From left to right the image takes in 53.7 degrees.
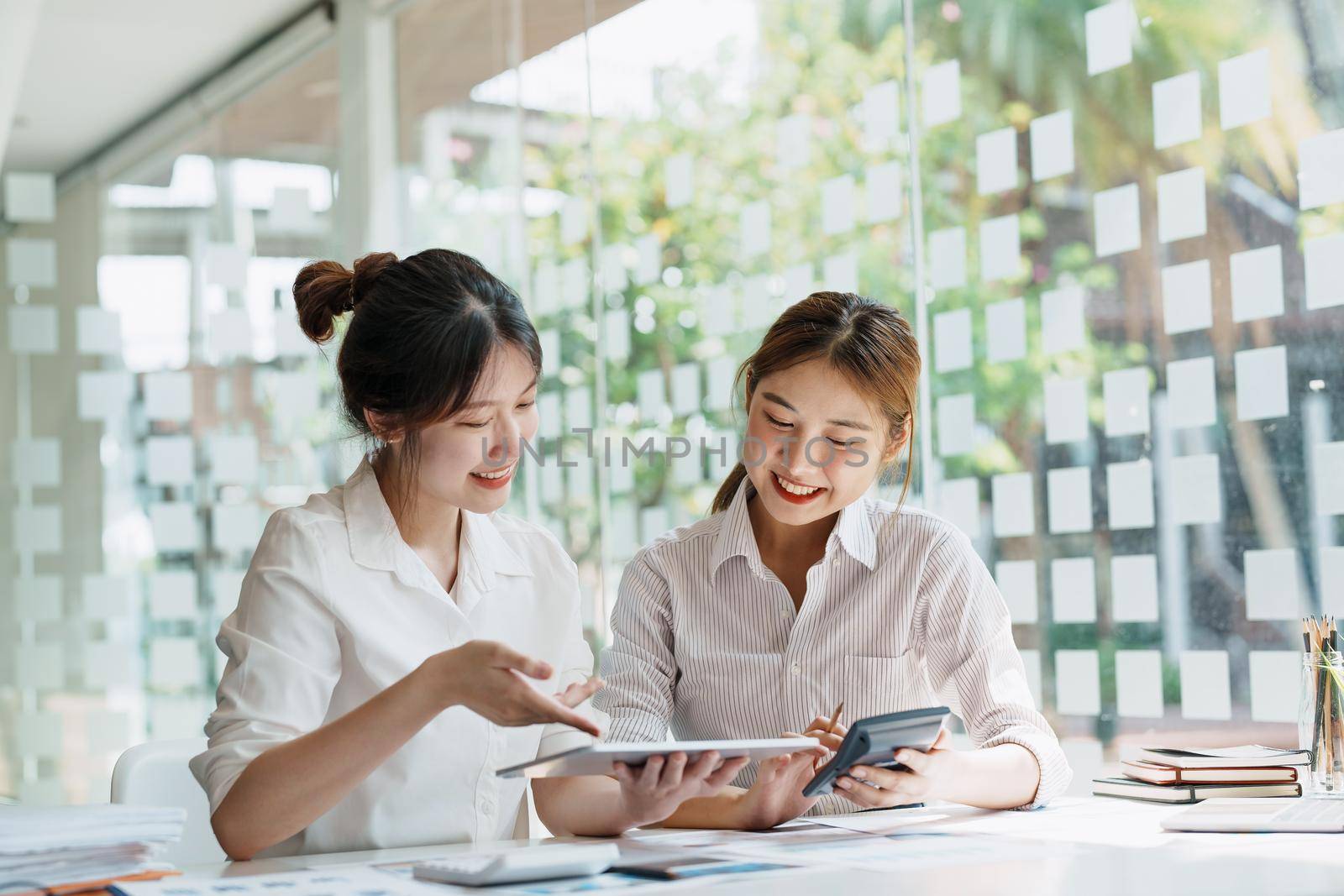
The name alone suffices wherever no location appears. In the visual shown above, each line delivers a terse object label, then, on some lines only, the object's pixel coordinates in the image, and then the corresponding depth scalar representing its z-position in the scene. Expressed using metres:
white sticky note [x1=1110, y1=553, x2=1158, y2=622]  2.29
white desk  1.22
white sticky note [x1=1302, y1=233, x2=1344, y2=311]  2.04
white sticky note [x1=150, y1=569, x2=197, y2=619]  4.00
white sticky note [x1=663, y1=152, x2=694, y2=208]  3.55
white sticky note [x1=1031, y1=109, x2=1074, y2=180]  2.47
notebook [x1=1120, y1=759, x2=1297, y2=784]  1.85
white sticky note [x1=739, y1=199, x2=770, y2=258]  3.23
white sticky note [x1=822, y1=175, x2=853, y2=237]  2.95
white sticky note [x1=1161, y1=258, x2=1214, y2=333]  2.23
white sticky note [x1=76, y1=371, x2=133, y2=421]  3.85
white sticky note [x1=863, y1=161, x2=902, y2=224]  2.83
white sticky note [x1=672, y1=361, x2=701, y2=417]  3.47
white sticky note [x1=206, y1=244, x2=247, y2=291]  4.19
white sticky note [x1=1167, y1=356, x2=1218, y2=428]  2.21
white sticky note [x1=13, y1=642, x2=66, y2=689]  3.71
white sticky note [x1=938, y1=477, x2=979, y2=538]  2.64
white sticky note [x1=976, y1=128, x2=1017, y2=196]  2.60
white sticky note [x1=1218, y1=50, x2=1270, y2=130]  2.14
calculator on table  1.25
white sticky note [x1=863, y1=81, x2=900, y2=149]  2.83
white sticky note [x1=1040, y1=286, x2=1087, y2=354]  2.44
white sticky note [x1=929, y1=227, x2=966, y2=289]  2.69
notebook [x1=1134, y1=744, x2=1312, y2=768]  1.85
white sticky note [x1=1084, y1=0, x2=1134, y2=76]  2.38
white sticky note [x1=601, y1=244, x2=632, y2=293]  3.73
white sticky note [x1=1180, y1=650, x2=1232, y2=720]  2.17
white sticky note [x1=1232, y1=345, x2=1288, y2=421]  2.12
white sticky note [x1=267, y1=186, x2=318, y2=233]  4.36
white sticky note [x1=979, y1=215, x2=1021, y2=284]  2.58
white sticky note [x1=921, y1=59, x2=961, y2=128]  2.71
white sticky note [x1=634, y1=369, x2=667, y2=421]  3.58
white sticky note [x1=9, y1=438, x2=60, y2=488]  3.72
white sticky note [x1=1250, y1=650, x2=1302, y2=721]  2.08
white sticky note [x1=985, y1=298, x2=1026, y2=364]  2.56
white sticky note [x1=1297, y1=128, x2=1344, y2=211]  2.04
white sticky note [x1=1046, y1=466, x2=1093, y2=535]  2.42
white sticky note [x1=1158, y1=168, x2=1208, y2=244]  2.24
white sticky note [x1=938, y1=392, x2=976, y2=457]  2.66
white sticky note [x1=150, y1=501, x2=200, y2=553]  4.02
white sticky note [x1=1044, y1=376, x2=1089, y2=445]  2.42
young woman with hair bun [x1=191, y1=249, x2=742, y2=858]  1.49
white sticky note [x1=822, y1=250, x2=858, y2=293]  2.93
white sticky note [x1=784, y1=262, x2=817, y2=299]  3.09
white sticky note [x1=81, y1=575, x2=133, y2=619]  3.85
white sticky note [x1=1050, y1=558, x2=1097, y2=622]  2.40
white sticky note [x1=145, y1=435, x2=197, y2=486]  4.00
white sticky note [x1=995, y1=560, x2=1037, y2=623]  2.52
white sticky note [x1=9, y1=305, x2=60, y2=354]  3.74
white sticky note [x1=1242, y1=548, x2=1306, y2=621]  2.08
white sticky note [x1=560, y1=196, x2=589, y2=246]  3.85
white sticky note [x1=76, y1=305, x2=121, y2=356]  3.85
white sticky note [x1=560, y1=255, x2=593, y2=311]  3.84
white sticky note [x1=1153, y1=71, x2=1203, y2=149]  2.25
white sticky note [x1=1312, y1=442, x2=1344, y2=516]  2.03
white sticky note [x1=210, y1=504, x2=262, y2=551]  4.14
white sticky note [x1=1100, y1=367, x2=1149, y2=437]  2.31
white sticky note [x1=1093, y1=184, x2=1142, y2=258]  2.34
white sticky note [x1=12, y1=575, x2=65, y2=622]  3.72
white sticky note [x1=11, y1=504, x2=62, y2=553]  3.71
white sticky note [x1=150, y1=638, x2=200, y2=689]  3.99
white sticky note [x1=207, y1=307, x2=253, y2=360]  4.17
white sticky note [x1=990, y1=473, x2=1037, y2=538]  2.53
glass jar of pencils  1.83
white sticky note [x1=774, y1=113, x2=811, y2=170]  3.09
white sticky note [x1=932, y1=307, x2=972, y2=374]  2.68
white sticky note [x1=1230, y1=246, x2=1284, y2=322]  2.13
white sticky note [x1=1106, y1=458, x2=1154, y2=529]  2.30
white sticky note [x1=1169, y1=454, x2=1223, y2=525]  2.20
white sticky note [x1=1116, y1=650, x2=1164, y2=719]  2.28
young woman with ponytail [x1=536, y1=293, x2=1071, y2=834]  1.89
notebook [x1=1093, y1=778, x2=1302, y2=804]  1.85
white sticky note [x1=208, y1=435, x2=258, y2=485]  4.14
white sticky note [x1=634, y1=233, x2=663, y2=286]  3.62
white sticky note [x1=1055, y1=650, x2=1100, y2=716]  2.38
